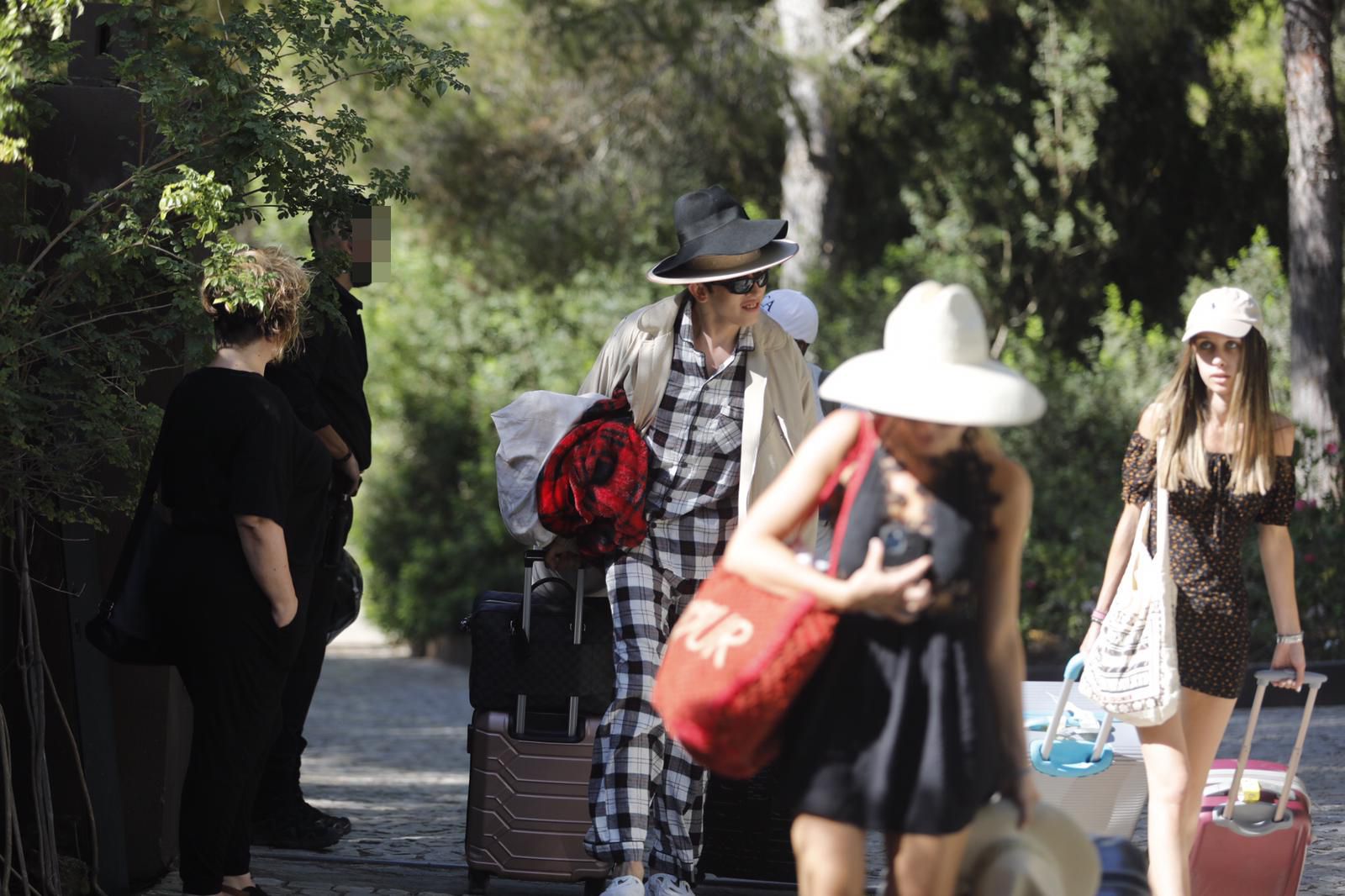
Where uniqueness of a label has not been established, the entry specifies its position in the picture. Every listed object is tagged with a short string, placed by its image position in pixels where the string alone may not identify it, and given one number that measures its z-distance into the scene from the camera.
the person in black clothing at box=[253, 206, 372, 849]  10.36
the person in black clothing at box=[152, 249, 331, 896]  8.22
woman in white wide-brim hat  5.80
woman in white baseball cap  8.21
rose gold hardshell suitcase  9.70
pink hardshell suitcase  9.00
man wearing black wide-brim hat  9.21
